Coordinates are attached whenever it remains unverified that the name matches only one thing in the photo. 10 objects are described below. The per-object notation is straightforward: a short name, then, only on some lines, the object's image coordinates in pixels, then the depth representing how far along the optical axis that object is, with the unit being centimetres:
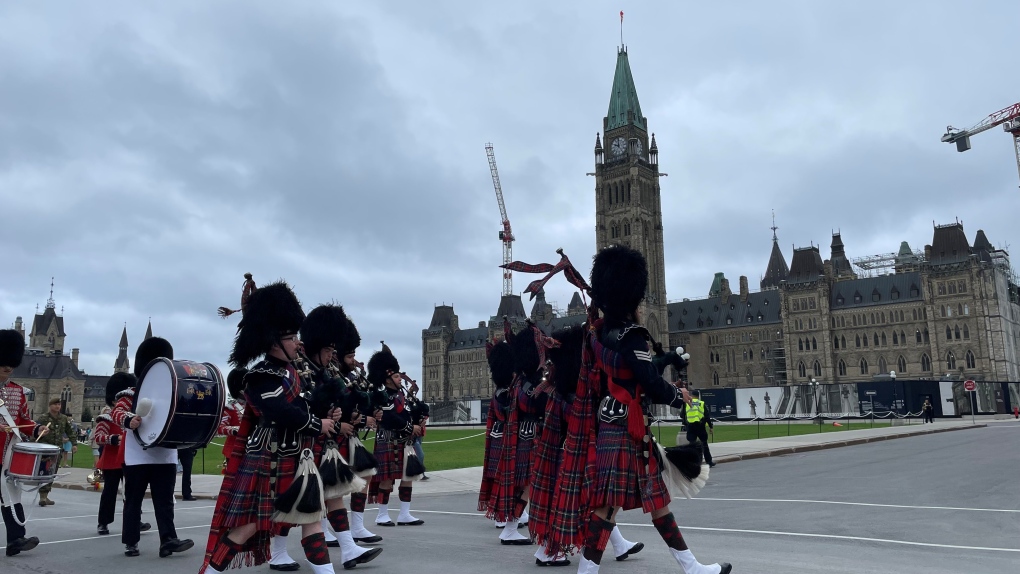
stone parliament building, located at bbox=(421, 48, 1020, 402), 8925
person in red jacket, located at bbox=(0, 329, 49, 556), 815
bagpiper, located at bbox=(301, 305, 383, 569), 648
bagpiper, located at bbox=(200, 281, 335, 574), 580
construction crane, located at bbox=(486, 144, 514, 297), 15750
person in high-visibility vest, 1717
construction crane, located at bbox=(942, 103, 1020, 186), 9719
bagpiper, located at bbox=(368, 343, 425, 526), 1005
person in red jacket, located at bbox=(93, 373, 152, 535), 938
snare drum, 816
